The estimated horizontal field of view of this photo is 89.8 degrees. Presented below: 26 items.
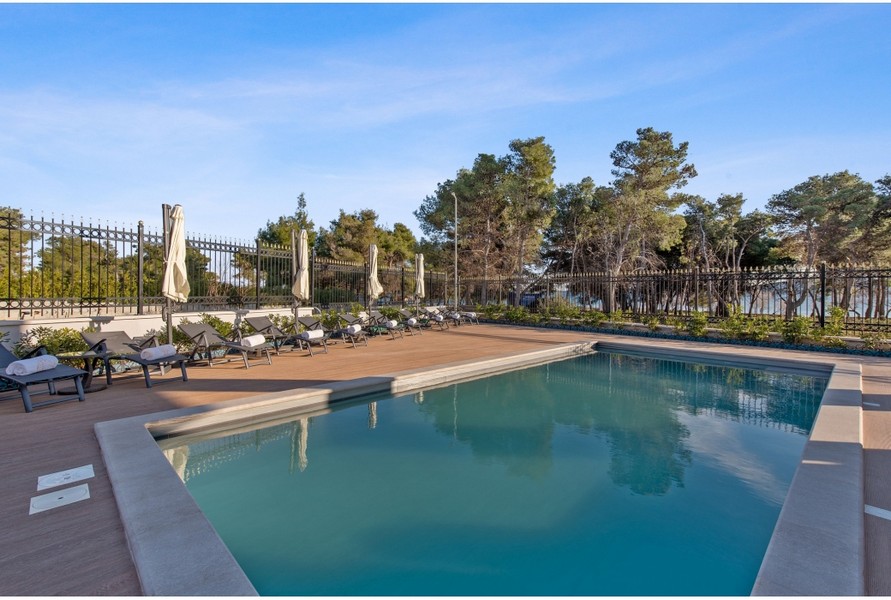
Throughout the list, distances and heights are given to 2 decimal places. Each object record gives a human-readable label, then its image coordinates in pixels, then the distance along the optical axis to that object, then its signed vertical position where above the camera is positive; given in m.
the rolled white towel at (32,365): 4.75 -0.78
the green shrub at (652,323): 13.87 -0.99
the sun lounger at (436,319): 15.25 -0.93
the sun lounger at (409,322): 12.80 -0.88
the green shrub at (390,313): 14.52 -0.68
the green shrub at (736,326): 11.91 -0.94
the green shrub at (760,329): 11.56 -1.00
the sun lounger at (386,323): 12.02 -0.87
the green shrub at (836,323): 10.71 -0.80
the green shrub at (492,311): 18.16 -0.80
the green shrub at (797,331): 10.95 -0.99
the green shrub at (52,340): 6.79 -0.73
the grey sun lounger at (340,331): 10.43 -0.91
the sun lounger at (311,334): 9.14 -0.87
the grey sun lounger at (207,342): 7.64 -0.86
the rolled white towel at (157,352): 6.15 -0.83
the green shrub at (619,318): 14.68 -0.90
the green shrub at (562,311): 16.12 -0.71
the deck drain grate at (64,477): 3.11 -1.32
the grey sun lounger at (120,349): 6.01 -0.81
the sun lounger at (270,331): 9.09 -0.78
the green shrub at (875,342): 10.08 -1.17
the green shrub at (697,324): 12.66 -0.95
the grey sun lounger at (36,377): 4.79 -0.91
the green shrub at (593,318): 15.10 -0.90
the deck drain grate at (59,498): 2.79 -1.33
